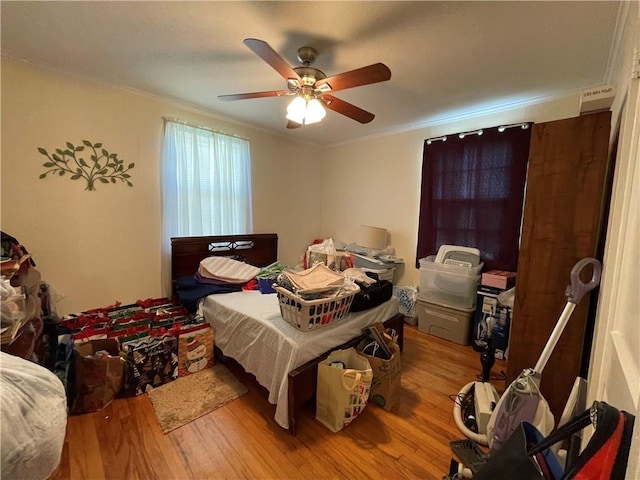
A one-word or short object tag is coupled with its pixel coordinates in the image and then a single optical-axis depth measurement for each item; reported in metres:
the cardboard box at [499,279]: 2.48
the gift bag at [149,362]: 1.89
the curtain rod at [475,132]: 2.49
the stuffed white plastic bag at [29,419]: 0.68
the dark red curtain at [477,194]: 2.57
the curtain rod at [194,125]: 2.65
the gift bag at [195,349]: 2.10
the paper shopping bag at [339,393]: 1.56
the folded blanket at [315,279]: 1.72
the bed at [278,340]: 1.59
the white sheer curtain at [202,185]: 2.72
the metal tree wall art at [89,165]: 2.14
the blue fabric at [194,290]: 2.38
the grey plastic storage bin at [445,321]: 2.72
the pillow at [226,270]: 2.63
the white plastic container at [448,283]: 2.70
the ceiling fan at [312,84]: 1.47
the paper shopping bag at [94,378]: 1.72
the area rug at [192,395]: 1.72
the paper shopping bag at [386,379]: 1.77
